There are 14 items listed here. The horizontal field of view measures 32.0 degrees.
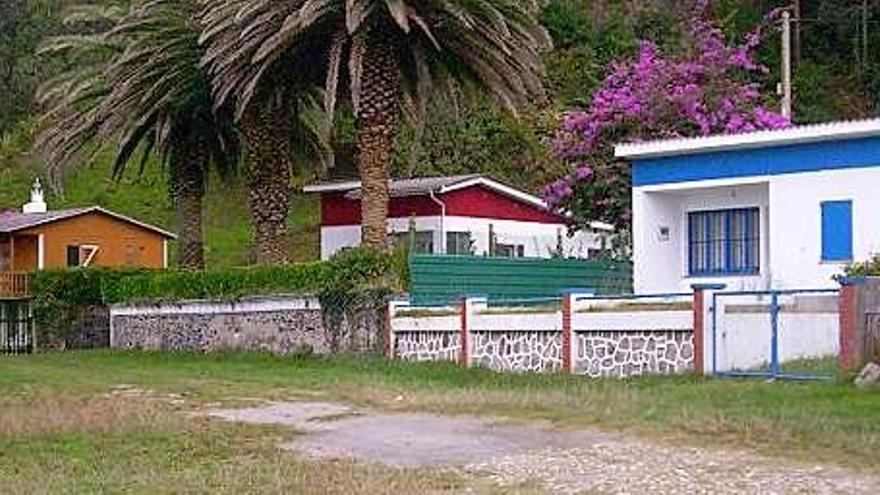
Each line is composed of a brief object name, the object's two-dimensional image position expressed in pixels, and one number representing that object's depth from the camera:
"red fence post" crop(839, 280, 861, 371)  20.78
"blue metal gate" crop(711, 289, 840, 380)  21.88
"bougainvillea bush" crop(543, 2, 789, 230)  37.50
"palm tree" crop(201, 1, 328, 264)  32.91
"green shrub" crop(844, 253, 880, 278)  25.28
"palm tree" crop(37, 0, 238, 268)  36.66
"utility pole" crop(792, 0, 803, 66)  62.41
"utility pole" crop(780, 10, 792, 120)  39.31
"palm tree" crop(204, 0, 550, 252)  31.06
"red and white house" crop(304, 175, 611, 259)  42.16
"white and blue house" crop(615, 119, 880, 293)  28.38
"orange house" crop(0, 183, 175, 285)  50.06
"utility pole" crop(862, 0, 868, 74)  61.22
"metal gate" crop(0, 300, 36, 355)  43.88
